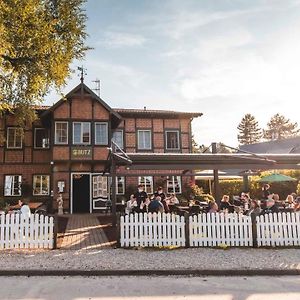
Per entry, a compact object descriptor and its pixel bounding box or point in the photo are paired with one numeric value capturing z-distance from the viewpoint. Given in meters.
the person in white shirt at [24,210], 10.44
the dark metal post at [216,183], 13.59
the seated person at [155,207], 10.39
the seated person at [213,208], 10.25
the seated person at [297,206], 10.91
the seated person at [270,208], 9.76
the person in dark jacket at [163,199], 11.96
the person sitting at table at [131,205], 11.94
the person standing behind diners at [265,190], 14.08
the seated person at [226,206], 11.84
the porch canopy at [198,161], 11.64
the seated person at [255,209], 8.90
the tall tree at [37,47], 11.93
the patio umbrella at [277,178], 16.05
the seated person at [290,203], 12.42
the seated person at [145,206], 11.19
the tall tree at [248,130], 77.44
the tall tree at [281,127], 77.38
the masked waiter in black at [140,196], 12.07
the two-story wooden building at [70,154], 18.59
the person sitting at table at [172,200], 14.75
